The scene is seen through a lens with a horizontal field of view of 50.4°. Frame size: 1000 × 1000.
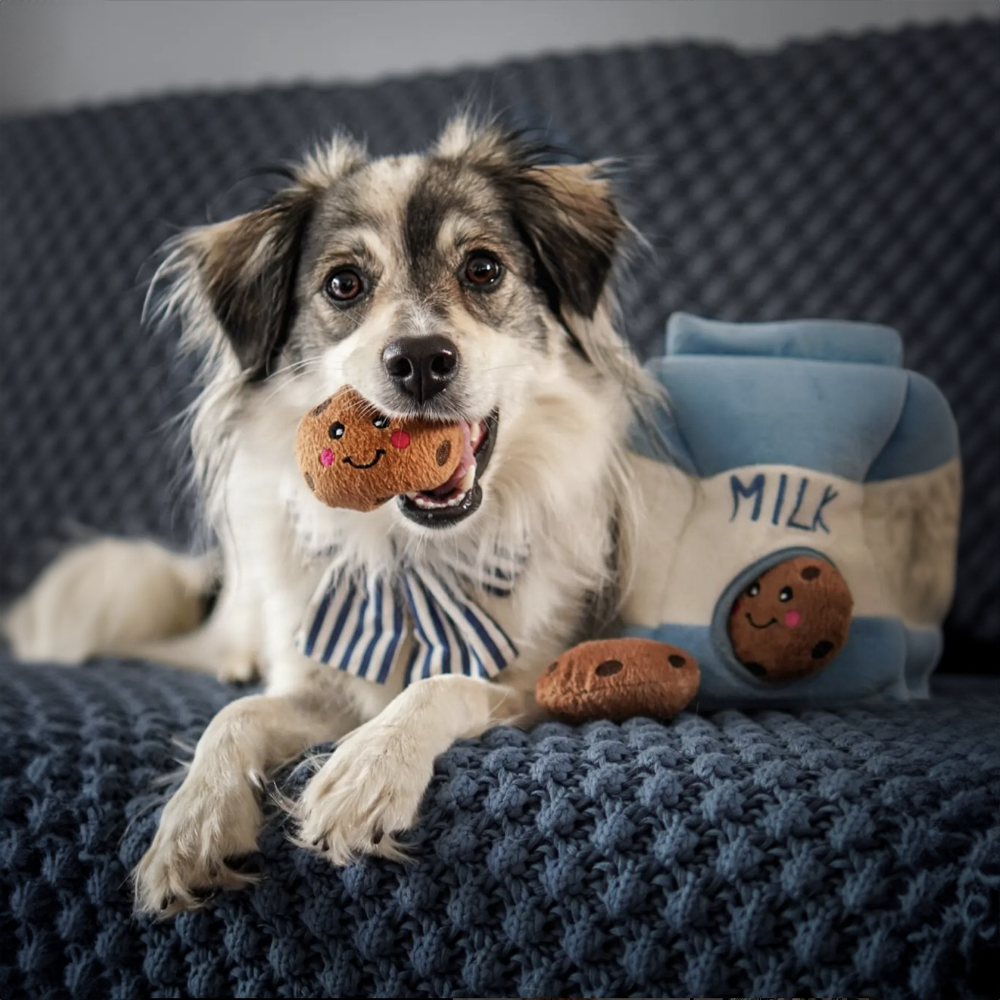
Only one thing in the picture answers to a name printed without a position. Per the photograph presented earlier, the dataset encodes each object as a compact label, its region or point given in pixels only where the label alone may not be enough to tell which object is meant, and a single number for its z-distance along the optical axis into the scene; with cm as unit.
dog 109
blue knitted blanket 87
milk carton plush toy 115
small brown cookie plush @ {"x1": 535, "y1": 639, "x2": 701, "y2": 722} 110
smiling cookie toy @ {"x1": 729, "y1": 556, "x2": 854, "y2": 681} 112
